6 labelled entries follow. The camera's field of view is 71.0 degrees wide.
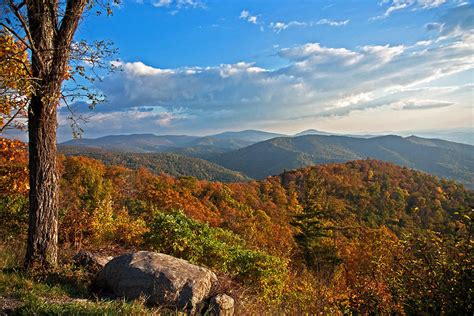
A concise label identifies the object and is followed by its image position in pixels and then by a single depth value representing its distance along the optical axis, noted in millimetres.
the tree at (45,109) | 6473
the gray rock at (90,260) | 7047
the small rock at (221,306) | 5840
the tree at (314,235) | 34750
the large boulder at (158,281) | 5895
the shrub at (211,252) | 8969
